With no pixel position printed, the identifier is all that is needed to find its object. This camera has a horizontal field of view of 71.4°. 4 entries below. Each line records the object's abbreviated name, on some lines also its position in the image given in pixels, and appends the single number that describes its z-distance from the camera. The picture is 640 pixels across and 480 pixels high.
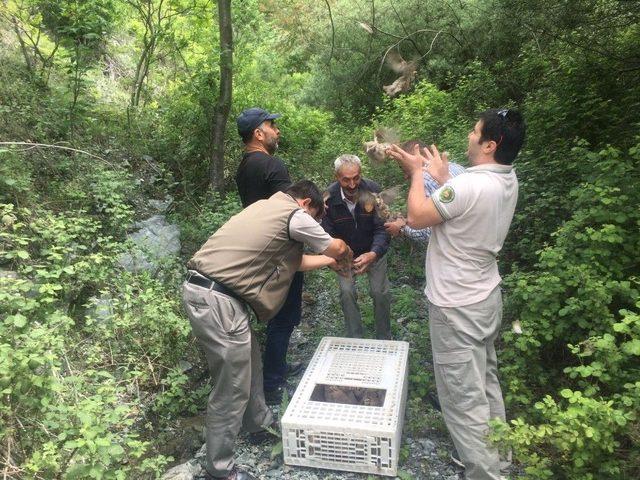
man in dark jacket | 3.51
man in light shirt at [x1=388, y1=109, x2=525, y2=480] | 2.27
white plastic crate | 2.55
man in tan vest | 2.58
